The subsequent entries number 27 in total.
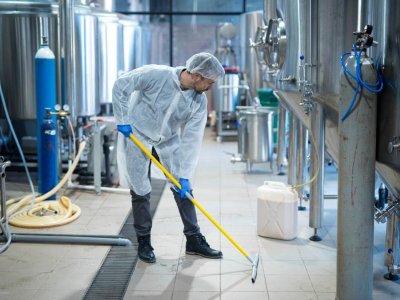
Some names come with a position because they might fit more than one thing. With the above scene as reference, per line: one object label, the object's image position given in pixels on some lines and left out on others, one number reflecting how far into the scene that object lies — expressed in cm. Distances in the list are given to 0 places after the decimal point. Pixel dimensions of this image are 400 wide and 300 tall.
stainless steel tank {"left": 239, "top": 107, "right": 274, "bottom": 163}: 533
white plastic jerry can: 341
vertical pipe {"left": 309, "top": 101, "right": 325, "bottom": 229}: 324
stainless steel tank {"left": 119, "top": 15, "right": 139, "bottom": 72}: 655
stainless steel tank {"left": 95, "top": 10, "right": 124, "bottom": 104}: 560
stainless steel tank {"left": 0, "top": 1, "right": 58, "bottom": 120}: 479
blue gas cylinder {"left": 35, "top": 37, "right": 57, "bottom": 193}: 420
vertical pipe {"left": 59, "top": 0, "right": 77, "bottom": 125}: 436
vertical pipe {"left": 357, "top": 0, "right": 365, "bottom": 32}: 247
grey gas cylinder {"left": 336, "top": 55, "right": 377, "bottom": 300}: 227
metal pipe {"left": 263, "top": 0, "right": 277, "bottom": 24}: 405
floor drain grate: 269
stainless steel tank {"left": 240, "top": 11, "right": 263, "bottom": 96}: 702
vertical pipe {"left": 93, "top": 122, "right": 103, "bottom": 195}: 454
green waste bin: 606
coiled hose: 374
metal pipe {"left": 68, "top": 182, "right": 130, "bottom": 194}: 461
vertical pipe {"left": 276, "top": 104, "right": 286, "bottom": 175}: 518
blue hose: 222
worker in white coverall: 298
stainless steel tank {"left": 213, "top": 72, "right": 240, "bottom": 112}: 735
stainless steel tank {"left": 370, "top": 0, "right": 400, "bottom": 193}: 217
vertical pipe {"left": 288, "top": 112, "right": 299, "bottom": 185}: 438
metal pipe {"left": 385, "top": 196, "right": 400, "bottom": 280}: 278
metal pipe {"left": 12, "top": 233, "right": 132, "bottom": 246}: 338
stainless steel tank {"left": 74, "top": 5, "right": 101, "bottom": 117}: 495
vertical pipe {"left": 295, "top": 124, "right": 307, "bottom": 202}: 409
